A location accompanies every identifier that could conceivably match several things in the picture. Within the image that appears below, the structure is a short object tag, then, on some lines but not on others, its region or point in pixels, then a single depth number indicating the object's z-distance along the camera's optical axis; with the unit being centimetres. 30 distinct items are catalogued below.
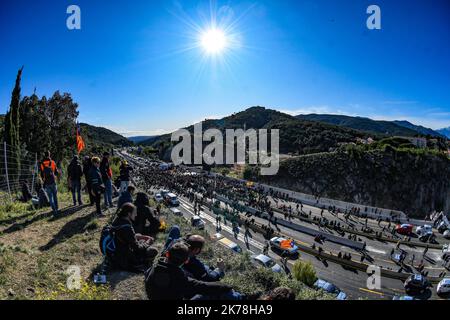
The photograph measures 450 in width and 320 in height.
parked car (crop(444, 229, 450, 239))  2828
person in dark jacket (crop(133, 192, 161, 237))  641
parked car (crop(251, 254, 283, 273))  1638
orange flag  1647
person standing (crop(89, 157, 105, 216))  802
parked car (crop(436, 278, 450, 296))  1722
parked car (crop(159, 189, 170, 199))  3659
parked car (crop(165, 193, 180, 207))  3363
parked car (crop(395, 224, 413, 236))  2842
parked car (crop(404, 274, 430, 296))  1728
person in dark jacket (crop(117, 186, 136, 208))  698
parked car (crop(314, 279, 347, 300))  1487
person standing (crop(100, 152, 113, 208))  911
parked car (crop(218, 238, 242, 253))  2281
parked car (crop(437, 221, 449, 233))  3005
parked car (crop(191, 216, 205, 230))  2333
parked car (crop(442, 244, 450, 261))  2311
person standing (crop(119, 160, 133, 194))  1024
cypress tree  2041
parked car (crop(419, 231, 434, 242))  2708
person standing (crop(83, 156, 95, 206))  852
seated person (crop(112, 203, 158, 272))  454
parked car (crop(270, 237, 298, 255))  2180
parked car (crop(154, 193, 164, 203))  3400
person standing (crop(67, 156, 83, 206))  897
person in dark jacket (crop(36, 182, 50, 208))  929
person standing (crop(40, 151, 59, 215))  797
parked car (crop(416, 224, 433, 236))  2828
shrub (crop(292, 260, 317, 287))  1359
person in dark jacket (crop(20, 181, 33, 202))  1042
